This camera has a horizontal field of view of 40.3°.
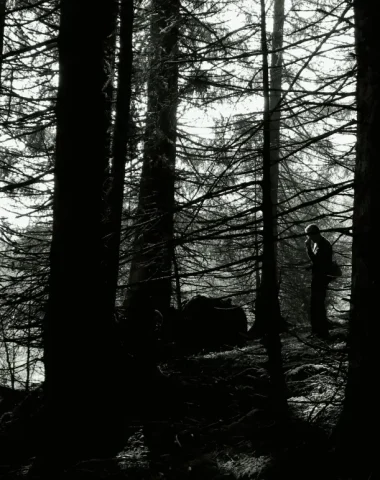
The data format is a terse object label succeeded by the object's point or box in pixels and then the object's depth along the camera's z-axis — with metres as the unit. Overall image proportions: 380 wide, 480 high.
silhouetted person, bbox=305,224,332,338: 9.46
